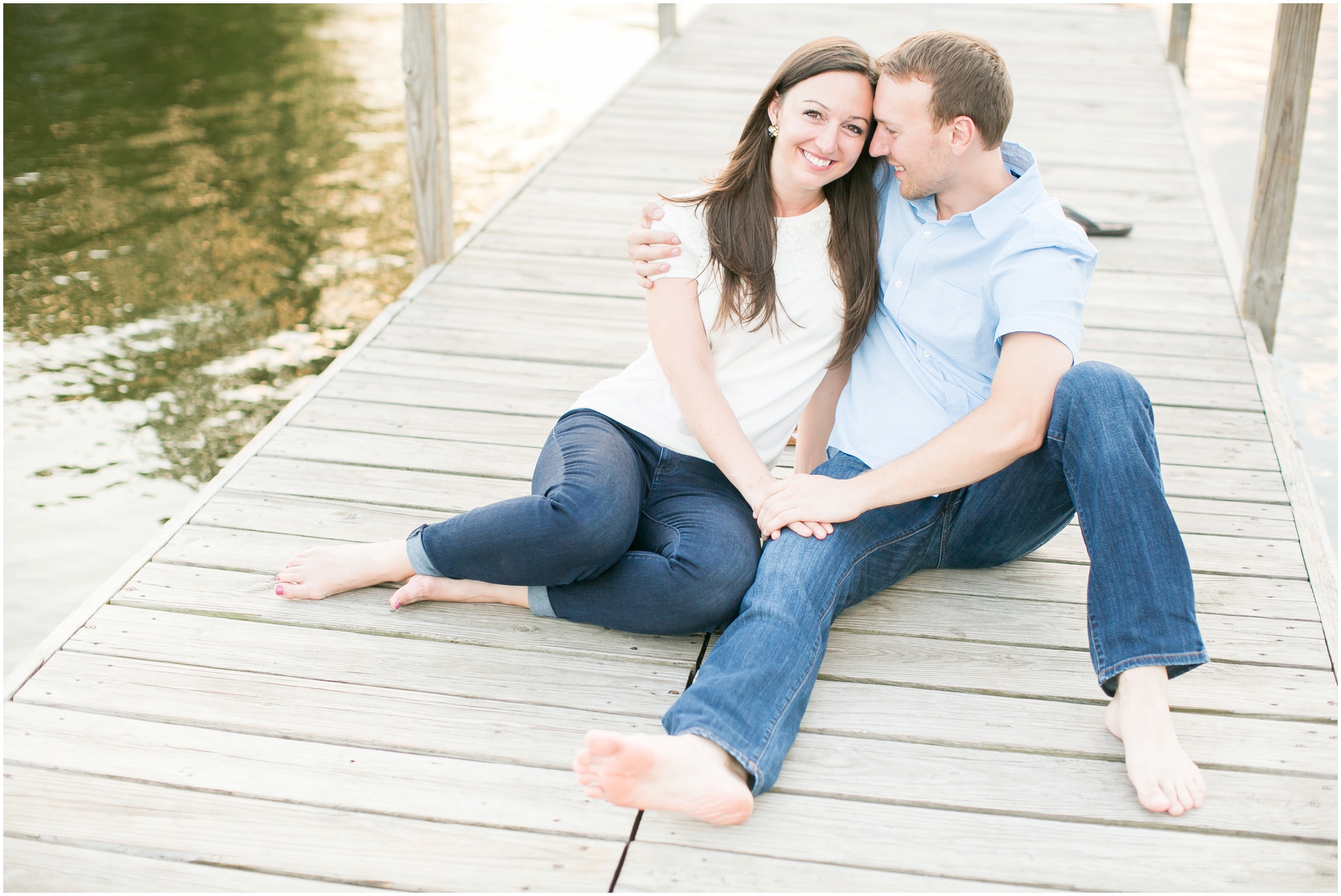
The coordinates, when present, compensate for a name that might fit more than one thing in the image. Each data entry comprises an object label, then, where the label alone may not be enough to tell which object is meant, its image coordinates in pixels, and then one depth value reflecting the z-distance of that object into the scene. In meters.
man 1.46
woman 1.70
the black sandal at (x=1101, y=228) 3.58
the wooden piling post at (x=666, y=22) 5.80
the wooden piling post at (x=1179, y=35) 5.52
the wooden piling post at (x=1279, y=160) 2.88
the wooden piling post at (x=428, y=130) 3.18
